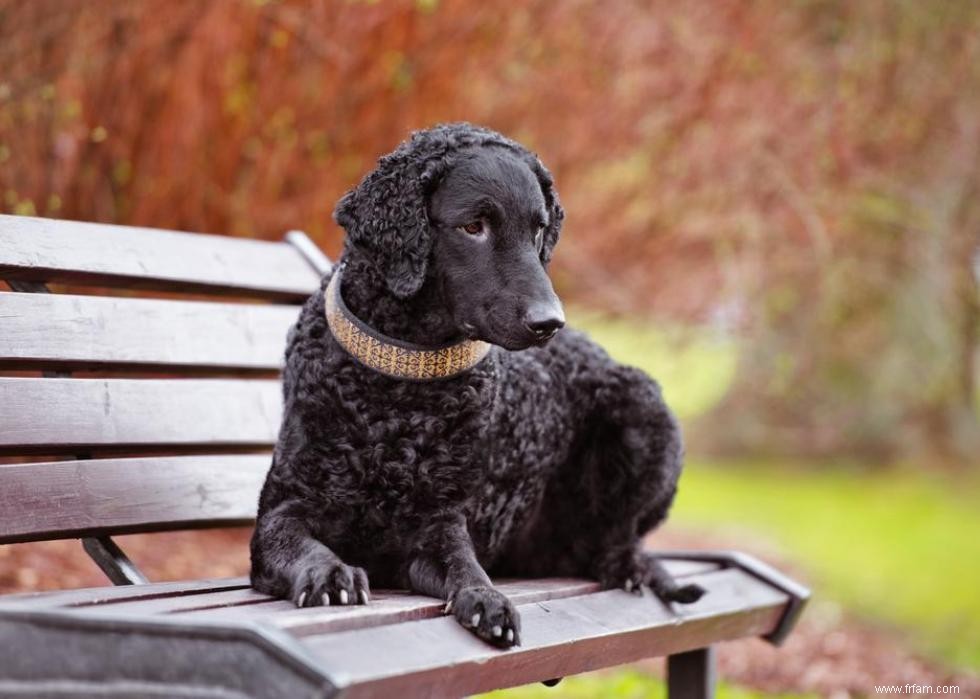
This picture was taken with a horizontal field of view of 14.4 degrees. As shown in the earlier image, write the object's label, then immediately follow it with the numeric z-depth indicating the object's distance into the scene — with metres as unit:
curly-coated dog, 3.98
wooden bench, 3.67
